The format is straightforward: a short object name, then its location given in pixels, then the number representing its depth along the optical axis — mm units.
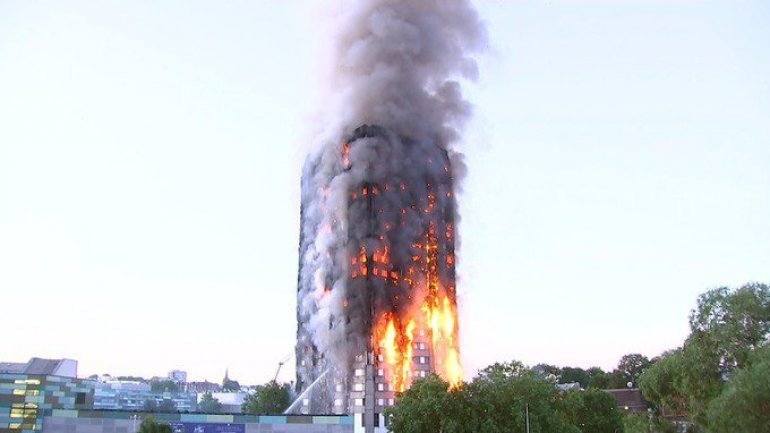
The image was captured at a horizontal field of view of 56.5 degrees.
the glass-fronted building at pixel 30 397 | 148500
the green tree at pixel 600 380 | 172525
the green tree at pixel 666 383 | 54031
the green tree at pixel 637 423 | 55688
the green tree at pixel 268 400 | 160875
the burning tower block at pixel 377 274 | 149500
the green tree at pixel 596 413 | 106212
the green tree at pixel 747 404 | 44406
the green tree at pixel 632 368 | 187100
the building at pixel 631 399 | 147375
